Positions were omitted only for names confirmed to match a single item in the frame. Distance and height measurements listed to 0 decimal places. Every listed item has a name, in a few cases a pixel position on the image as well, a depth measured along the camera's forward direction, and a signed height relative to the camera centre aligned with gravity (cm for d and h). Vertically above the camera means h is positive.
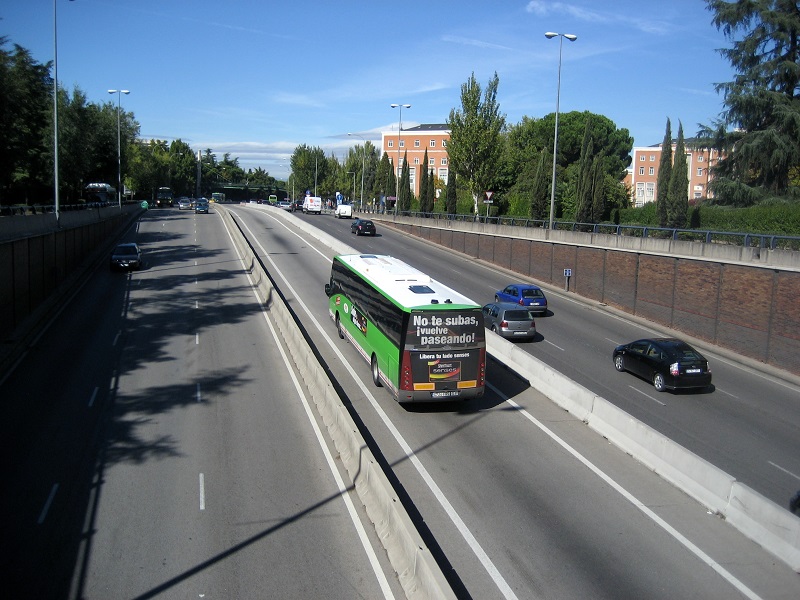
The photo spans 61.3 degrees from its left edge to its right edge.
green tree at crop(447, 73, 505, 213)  6675 +871
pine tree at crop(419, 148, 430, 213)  7938 +386
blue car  3356 -342
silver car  2781 -391
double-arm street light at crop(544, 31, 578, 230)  3969 +1139
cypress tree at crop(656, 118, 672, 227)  4600 +428
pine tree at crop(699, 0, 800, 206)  4334 +833
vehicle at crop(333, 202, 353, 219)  8619 +142
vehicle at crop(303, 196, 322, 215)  9169 +222
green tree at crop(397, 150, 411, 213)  8588 +406
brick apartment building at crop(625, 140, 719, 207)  13025 +1174
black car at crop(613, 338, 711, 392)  2166 -430
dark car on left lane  3900 -252
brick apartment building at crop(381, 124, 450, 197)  13712 +1614
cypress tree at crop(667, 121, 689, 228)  4381 +278
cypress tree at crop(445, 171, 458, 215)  7262 +321
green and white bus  1702 -306
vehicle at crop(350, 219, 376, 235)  6400 -39
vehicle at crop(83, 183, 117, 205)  7875 +262
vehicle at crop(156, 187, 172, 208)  10369 +301
